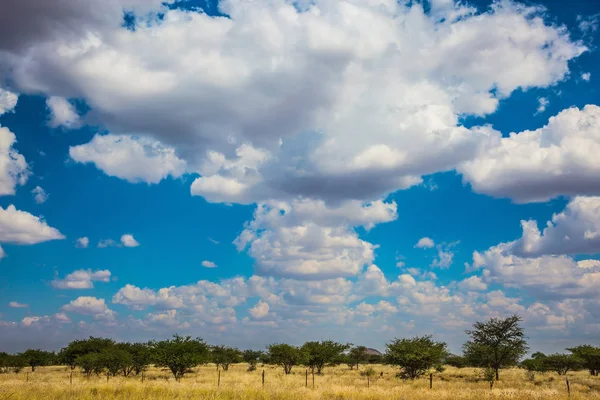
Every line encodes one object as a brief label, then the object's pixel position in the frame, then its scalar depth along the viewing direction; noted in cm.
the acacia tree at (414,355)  4834
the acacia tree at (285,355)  6506
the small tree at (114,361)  5347
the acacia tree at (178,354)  4825
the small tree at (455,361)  8453
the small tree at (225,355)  7769
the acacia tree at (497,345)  4944
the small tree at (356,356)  8275
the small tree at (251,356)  8462
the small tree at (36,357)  7358
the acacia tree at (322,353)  6406
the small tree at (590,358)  6000
